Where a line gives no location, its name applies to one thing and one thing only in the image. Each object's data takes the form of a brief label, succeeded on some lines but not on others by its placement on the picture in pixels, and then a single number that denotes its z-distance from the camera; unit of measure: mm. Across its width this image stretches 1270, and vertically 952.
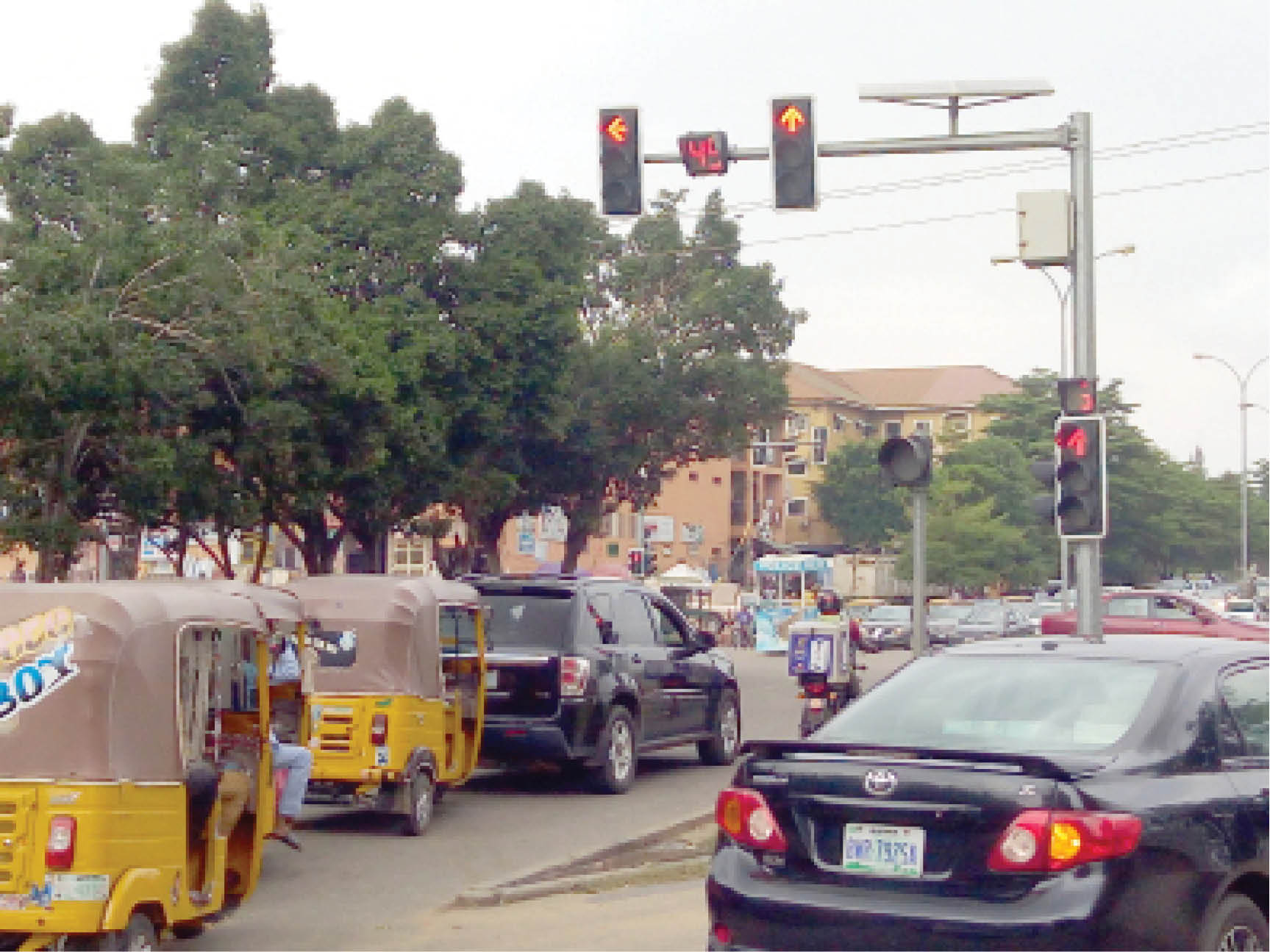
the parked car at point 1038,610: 40688
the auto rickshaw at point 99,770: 7102
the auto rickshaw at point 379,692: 12195
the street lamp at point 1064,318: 33519
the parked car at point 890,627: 46469
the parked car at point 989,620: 42719
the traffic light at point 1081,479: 14156
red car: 25500
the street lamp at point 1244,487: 63656
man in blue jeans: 9898
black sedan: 5477
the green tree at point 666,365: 39219
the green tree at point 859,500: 89438
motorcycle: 17078
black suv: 14516
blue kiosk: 49344
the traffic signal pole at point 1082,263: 14617
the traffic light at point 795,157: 14000
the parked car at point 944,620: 43281
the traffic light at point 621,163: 14148
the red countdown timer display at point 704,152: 14273
